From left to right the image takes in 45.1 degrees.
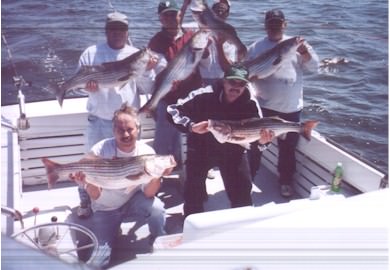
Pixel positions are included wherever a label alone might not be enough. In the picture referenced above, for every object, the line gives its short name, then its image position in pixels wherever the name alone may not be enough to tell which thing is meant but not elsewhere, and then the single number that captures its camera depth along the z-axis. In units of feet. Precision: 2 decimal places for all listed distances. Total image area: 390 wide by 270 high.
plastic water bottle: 9.35
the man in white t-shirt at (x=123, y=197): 7.69
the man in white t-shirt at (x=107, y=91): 9.32
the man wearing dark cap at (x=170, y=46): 9.75
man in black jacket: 8.59
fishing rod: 10.42
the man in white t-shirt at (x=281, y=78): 9.93
